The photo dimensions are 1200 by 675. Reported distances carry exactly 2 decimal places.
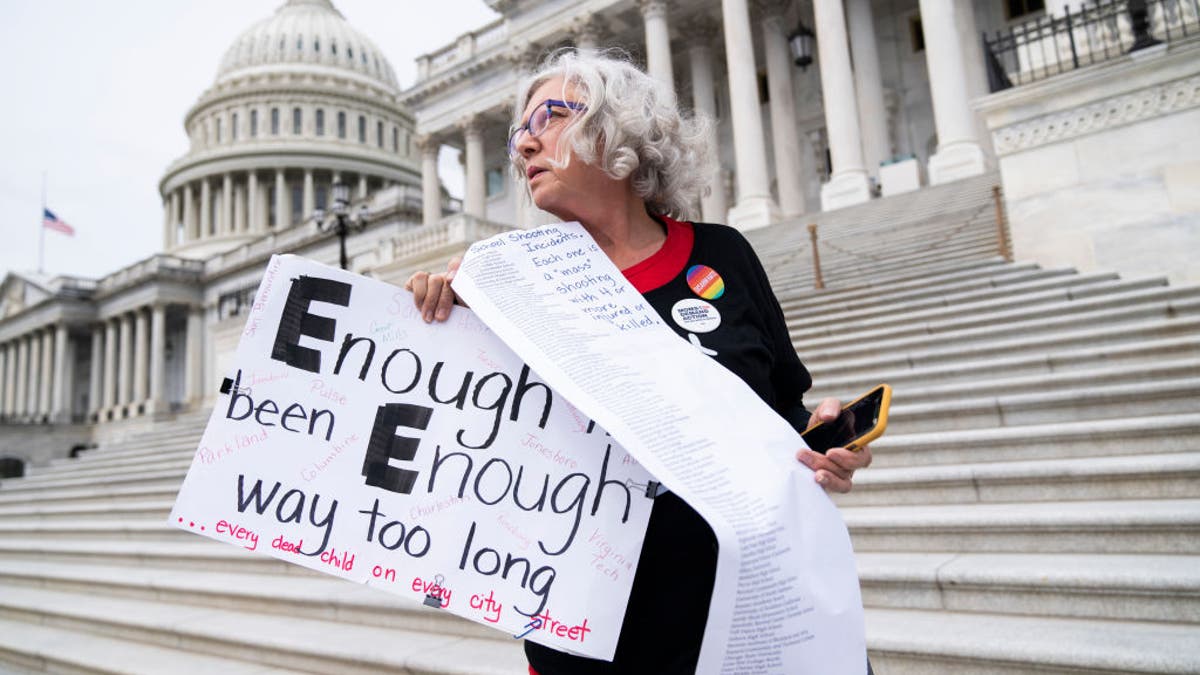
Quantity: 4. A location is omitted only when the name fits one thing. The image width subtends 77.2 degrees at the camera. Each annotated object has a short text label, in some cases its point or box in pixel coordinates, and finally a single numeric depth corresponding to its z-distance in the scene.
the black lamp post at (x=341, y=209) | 16.52
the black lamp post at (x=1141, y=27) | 9.16
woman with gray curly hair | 1.57
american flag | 48.50
